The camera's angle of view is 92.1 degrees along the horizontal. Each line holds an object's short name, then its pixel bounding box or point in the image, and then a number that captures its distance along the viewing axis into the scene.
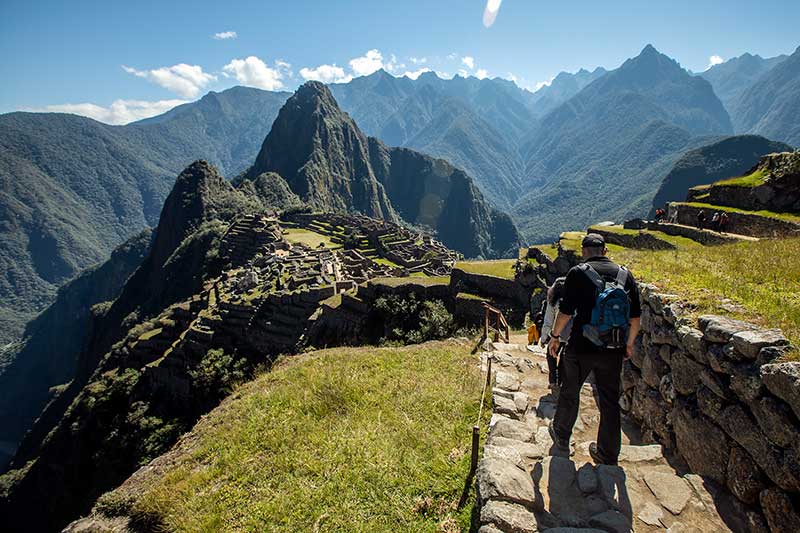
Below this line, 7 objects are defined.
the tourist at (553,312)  4.74
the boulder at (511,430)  5.02
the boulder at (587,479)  3.98
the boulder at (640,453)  4.55
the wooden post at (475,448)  4.29
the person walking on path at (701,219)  16.00
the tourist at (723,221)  14.67
